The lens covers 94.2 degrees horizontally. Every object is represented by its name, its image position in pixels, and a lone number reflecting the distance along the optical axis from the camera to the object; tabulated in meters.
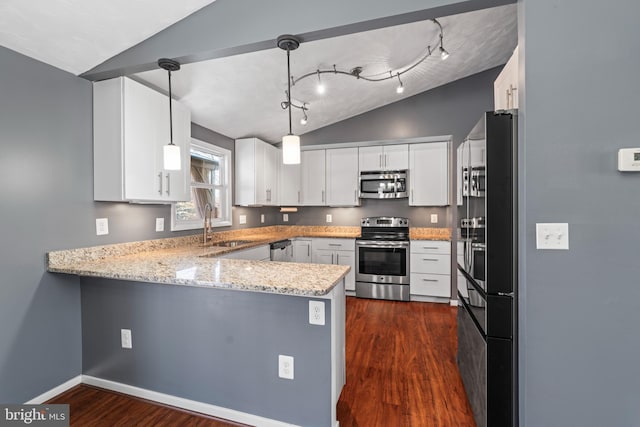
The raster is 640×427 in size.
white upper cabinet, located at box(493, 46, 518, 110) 1.64
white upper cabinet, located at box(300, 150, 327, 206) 4.81
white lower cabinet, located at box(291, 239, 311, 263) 4.55
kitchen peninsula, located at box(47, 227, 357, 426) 1.66
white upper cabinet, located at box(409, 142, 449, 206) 4.21
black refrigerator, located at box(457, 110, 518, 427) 1.49
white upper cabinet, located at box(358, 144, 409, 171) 4.39
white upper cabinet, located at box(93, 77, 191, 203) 2.20
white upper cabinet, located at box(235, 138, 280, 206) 4.04
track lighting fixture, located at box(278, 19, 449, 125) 2.84
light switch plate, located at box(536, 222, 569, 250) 1.36
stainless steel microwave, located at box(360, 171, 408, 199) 4.39
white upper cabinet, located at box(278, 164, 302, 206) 4.65
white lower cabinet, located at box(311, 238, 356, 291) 4.39
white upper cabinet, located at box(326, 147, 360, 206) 4.64
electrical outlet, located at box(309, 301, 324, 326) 1.65
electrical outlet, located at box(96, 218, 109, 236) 2.33
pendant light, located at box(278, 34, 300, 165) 1.71
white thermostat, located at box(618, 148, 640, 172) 1.28
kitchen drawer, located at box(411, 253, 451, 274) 4.01
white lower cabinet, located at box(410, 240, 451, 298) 4.02
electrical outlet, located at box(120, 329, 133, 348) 2.08
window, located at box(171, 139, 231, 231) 3.34
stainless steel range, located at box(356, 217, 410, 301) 4.14
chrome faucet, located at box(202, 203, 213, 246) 3.38
